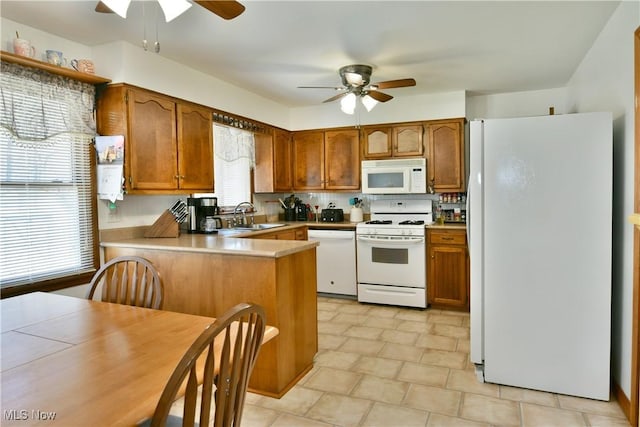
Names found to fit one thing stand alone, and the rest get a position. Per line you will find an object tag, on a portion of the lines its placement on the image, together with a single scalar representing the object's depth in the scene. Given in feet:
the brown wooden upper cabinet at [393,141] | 15.12
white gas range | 13.92
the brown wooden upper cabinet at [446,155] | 14.55
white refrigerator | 7.73
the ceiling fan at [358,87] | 11.23
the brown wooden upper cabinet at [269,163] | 15.74
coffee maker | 11.96
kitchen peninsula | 8.04
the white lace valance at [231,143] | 13.50
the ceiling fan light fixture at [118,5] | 5.45
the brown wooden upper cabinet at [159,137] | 9.52
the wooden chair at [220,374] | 2.99
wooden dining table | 3.07
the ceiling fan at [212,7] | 5.54
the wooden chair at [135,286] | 6.25
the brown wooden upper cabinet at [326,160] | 16.14
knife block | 10.58
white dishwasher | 15.19
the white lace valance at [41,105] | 7.91
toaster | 16.74
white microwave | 14.96
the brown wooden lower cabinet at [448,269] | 13.57
